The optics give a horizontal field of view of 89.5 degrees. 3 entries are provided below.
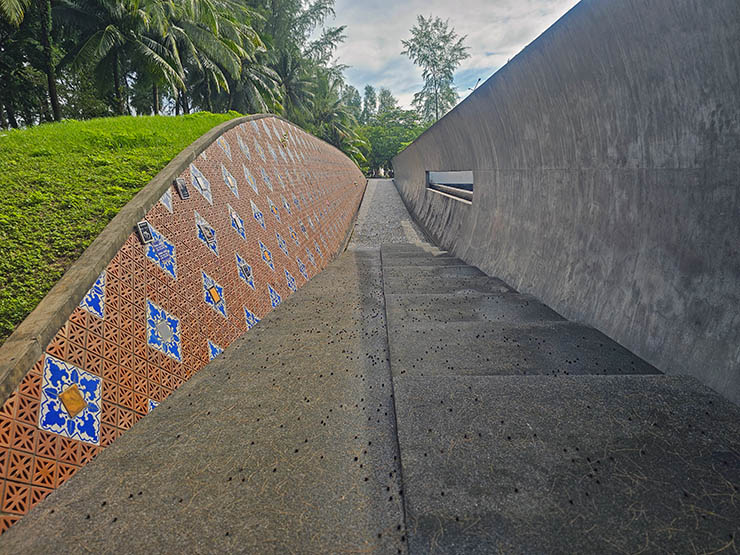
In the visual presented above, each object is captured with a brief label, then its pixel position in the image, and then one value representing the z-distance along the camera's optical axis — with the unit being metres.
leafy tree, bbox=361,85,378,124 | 94.81
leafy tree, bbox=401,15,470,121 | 51.25
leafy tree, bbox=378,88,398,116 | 93.69
